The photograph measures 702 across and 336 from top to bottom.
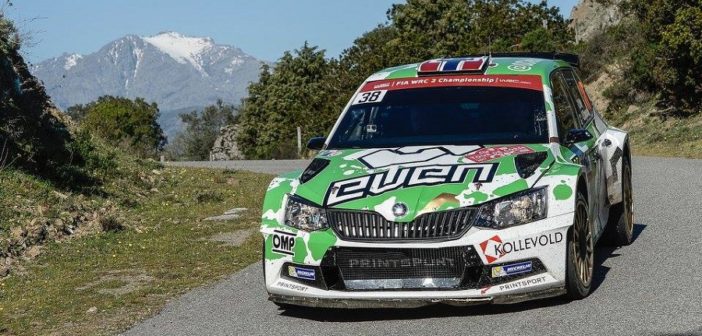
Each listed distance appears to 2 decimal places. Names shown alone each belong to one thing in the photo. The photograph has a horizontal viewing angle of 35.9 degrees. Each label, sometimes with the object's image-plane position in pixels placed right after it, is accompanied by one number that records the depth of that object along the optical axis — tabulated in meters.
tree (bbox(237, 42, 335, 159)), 94.88
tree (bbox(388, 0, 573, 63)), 71.64
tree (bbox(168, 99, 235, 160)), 145.00
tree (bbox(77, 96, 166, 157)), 129.25
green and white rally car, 6.83
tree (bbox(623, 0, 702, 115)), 36.69
